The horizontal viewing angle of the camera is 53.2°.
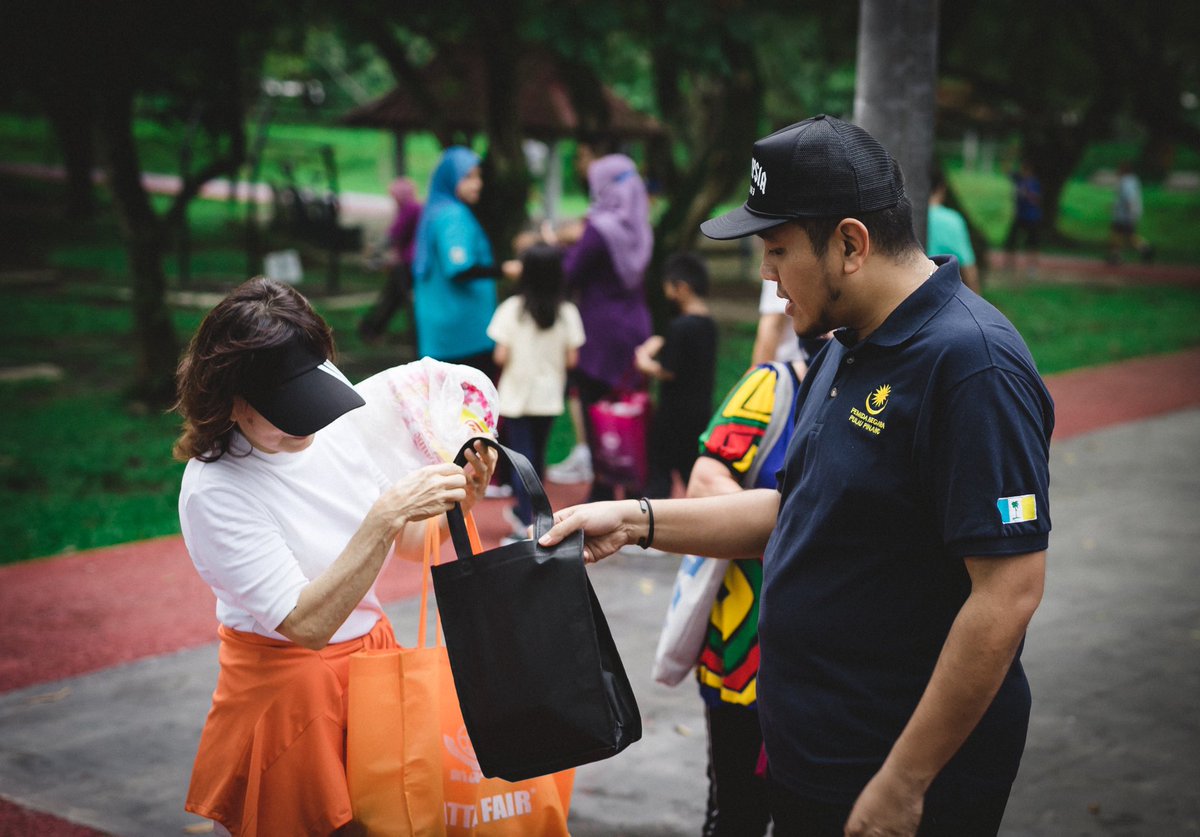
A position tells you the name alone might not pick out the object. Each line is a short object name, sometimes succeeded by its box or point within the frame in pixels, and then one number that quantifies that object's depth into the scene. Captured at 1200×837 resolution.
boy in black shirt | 6.69
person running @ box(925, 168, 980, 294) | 8.12
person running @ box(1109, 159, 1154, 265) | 27.45
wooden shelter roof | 18.38
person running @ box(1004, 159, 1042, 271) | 25.79
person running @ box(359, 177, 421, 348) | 11.83
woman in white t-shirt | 2.45
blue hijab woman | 7.70
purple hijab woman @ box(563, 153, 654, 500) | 7.80
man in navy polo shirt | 1.92
